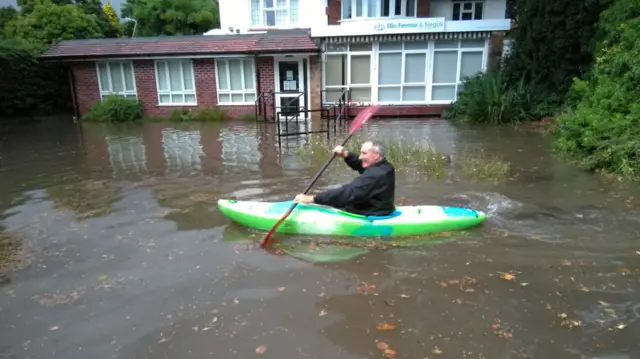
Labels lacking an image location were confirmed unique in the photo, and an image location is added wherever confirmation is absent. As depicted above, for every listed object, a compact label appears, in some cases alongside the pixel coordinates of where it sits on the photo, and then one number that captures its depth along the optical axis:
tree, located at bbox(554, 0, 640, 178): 7.95
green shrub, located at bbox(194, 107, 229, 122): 17.56
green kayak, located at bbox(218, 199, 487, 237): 5.35
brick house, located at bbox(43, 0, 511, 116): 16.95
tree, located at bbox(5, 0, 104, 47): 27.12
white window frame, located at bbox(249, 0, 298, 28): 19.88
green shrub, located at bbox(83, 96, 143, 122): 17.36
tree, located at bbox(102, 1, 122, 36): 39.46
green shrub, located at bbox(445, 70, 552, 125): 14.34
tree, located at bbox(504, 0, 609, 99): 12.83
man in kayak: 5.24
